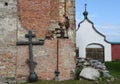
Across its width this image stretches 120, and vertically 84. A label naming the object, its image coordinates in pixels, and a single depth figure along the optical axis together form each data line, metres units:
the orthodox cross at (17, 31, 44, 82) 6.87
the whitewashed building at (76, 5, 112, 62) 15.08
